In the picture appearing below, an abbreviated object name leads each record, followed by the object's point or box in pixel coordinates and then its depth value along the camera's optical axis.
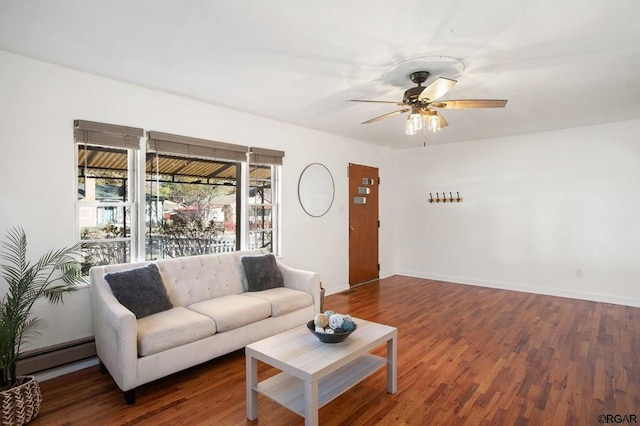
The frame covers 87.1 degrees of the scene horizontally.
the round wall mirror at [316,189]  4.81
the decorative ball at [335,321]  2.20
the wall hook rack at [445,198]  5.96
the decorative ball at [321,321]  2.22
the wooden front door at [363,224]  5.67
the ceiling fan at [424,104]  2.62
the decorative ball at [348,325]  2.22
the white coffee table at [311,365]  1.87
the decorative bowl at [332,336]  2.15
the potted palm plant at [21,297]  2.05
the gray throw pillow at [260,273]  3.54
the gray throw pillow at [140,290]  2.61
